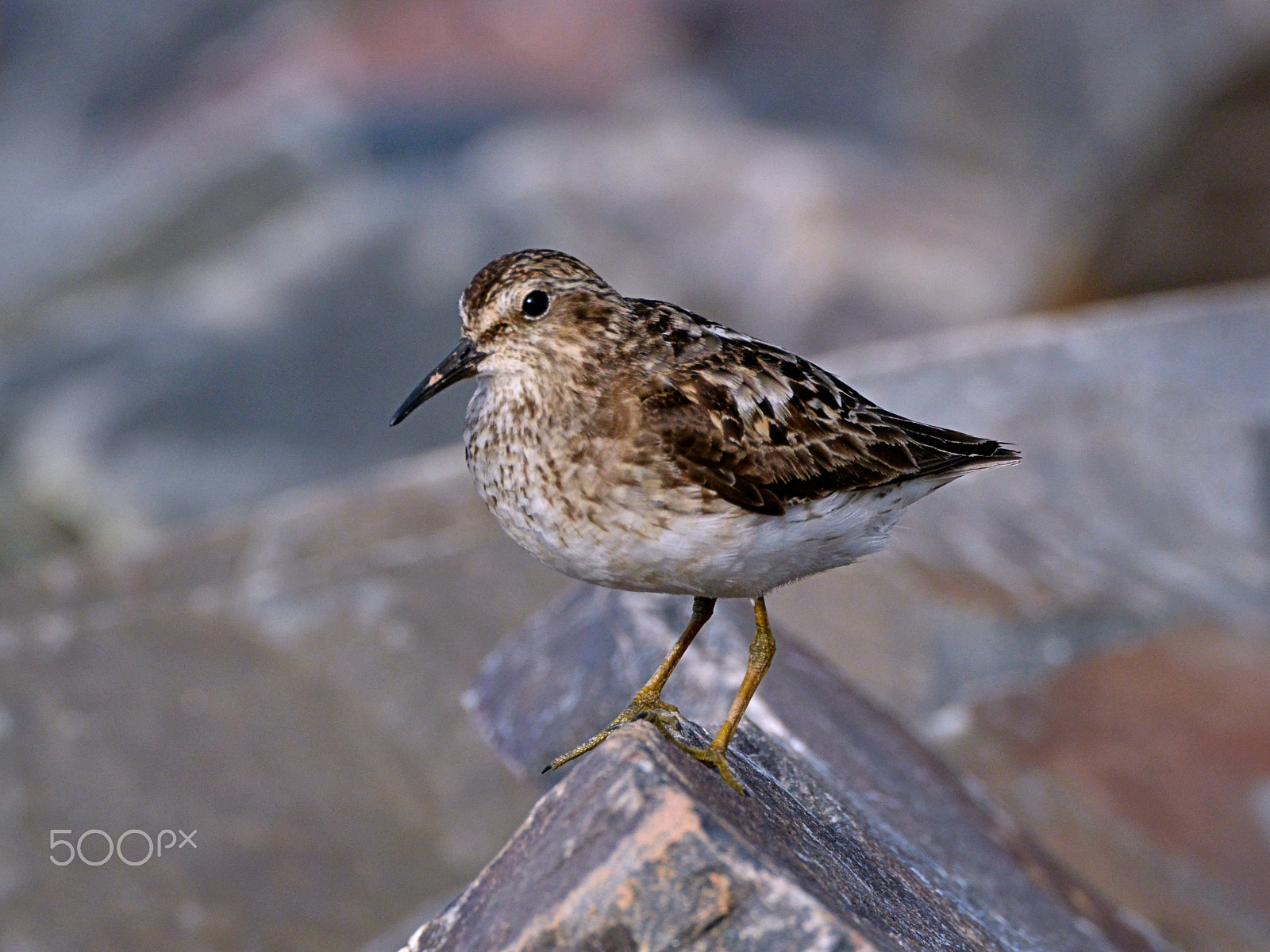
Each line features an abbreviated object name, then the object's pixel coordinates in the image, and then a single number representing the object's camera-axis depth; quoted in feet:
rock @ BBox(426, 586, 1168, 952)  21.22
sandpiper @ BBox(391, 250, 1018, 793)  26.71
